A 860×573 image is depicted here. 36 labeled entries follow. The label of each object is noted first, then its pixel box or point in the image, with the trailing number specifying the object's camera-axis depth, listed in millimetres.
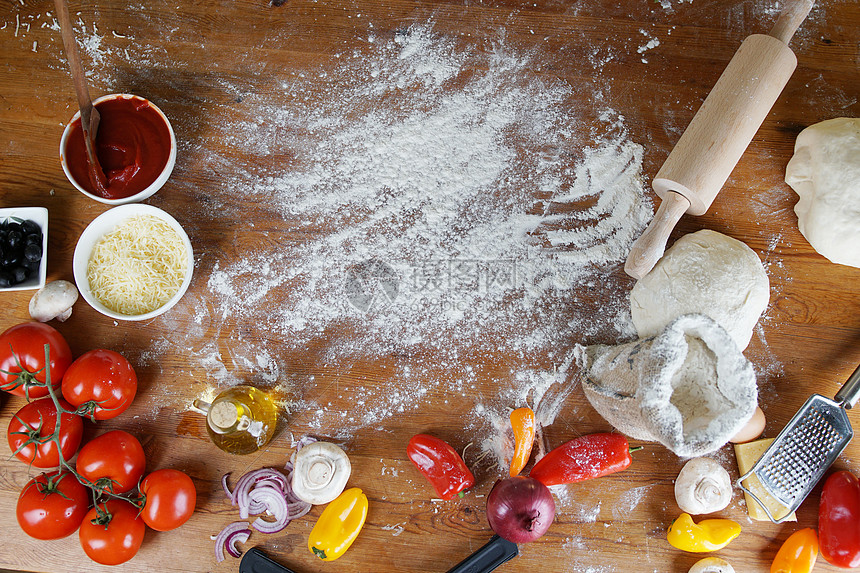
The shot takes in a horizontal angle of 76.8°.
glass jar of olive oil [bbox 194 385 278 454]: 1181
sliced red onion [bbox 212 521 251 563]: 1350
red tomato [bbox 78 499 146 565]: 1244
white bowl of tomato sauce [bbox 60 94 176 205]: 1336
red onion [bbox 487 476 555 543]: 1229
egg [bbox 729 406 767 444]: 1321
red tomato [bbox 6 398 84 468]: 1260
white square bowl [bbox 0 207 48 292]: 1311
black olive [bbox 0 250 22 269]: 1264
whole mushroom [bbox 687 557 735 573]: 1318
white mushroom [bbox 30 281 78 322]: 1349
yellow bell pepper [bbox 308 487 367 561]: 1288
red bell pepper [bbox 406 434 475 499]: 1314
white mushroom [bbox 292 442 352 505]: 1310
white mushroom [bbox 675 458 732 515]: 1312
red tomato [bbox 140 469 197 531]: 1264
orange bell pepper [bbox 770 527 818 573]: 1307
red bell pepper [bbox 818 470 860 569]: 1277
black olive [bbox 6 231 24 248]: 1275
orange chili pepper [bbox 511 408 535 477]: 1331
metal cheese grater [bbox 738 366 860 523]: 1304
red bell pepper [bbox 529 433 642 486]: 1318
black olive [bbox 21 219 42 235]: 1310
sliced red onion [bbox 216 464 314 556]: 1355
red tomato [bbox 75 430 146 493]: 1275
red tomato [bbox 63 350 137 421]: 1261
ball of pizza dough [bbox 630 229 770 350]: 1239
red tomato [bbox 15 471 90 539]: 1247
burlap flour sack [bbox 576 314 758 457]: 1092
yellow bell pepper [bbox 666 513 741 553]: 1316
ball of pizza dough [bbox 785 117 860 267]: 1266
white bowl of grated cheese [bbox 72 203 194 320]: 1308
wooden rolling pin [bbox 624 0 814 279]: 1233
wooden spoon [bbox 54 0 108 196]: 1305
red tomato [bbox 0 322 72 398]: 1247
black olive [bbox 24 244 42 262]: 1278
